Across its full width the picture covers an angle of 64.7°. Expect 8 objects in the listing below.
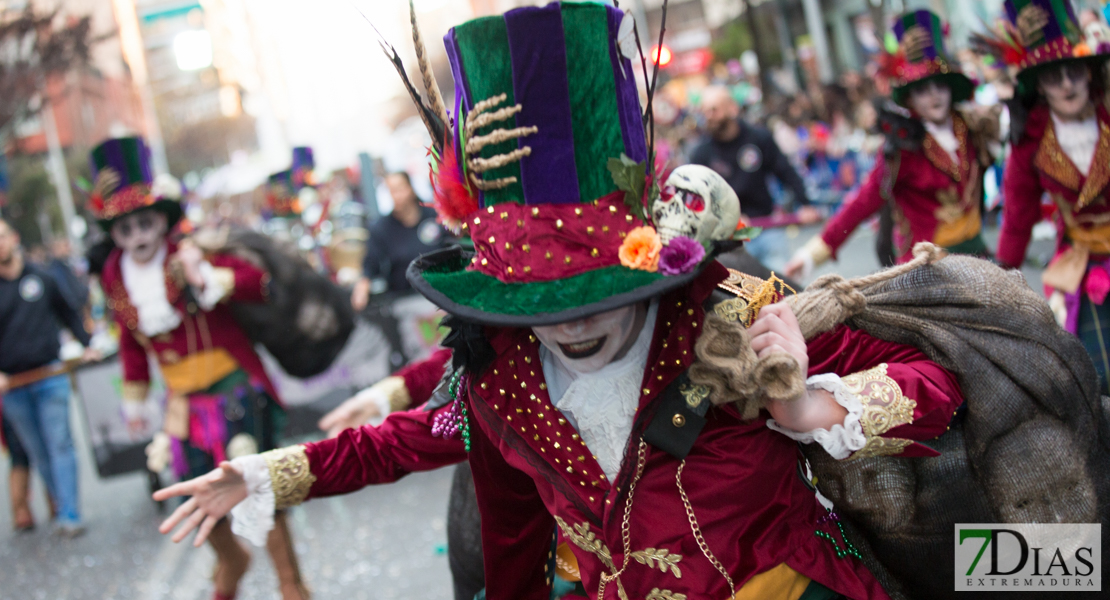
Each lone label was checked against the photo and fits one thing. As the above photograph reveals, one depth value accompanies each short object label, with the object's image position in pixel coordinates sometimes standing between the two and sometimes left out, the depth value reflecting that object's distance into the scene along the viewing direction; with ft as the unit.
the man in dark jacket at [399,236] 22.22
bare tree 39.22
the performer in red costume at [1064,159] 10.41
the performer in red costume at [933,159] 13.76
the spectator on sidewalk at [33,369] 19.60
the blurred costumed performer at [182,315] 13.85
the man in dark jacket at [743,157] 20.89
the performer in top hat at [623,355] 5.30
